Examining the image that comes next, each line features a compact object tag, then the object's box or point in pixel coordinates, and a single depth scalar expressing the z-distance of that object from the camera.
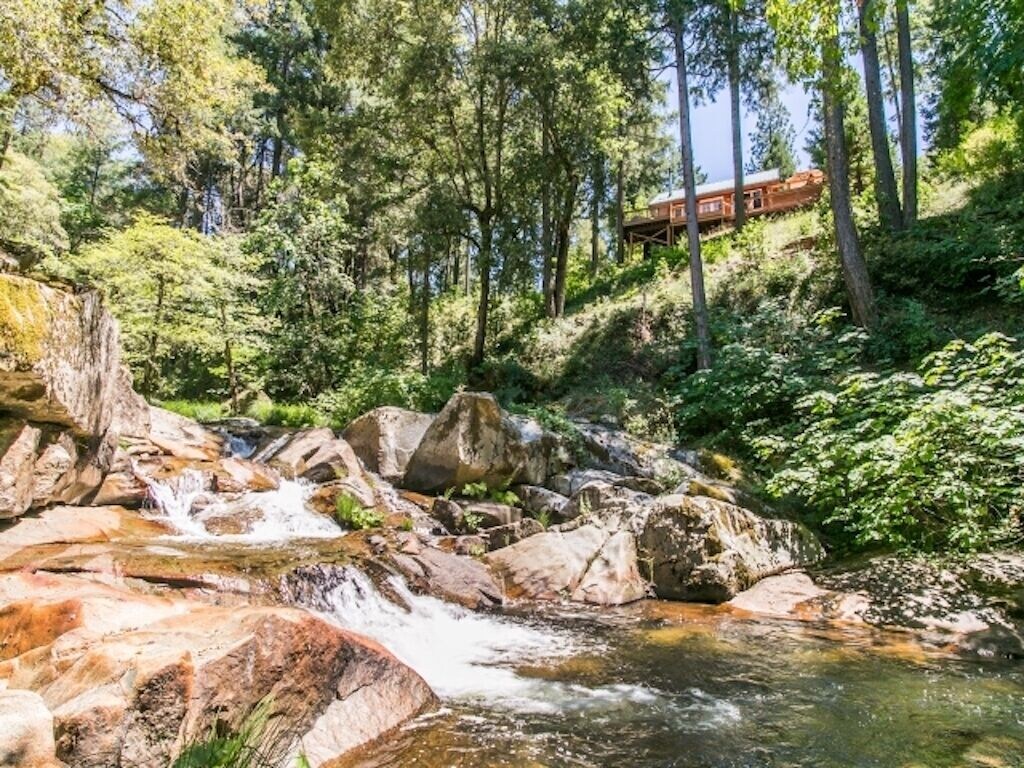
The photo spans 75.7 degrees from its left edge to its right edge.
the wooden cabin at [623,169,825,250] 27.38
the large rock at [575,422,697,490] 11.02
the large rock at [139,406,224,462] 10.21
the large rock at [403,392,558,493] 10.39
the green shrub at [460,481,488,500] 10.18
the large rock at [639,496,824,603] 7.33
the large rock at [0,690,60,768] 2.36
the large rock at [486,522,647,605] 7.30
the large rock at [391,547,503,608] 6.73
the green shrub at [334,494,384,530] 8.73
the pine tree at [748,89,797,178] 24.52
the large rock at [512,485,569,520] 9.78
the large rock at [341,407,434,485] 11.37
